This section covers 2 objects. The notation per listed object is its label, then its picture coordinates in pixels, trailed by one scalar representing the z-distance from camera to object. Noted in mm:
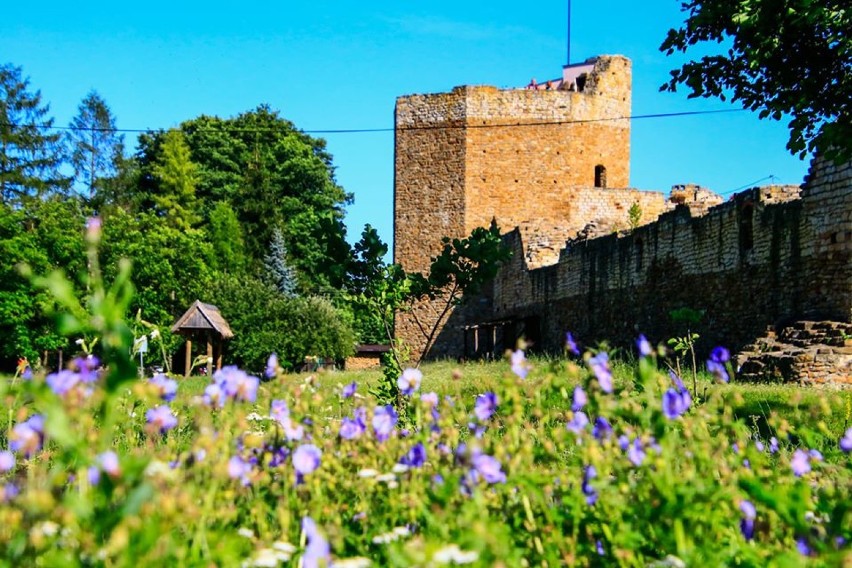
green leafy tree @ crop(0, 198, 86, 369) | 33156
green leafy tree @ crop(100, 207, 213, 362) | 35344
